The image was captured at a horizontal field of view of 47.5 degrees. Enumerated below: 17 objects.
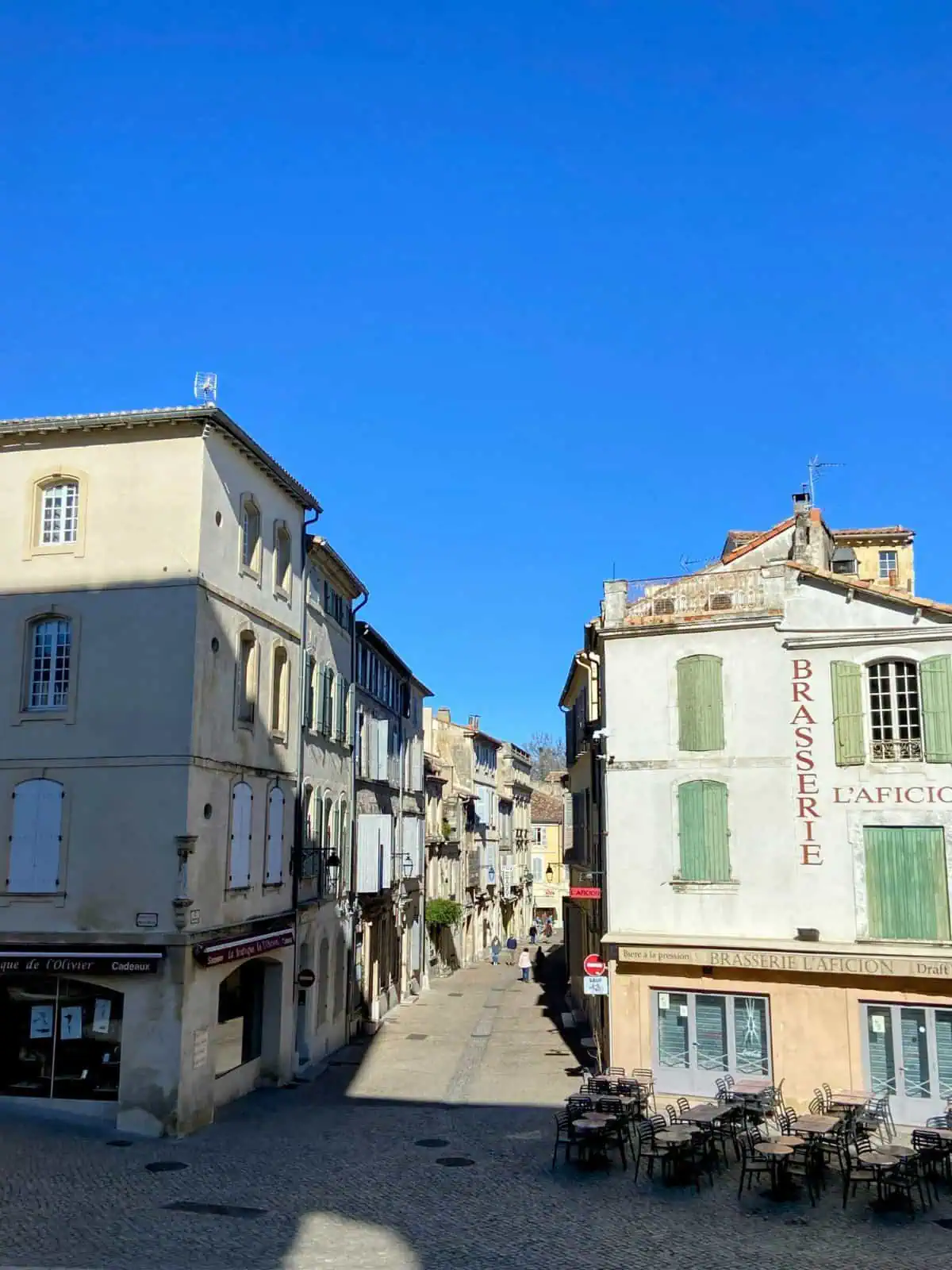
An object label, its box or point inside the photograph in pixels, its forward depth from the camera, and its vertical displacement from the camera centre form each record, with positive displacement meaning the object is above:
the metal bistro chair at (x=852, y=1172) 15.23 -4.93
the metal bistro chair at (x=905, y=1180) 14.67 -4.72
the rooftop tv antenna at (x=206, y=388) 21.67 +8.70
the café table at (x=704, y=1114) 16.52 -4.41
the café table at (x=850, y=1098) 19.00 -4.72
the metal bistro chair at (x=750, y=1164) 15.73 -5.04
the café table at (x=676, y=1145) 15.64 -4.53
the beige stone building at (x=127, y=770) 19.28 +1.08
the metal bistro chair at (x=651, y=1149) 16.03 -4.76
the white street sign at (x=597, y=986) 21.19 -3.04
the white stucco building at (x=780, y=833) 19.88 -0.08
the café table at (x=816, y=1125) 15.47 -4.26
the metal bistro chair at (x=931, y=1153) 15.47 -4.56
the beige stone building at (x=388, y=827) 32.56 +0.03
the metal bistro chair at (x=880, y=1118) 17.70 -4.82
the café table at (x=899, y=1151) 14.83 -4.42
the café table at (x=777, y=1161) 15.13 -4.61
